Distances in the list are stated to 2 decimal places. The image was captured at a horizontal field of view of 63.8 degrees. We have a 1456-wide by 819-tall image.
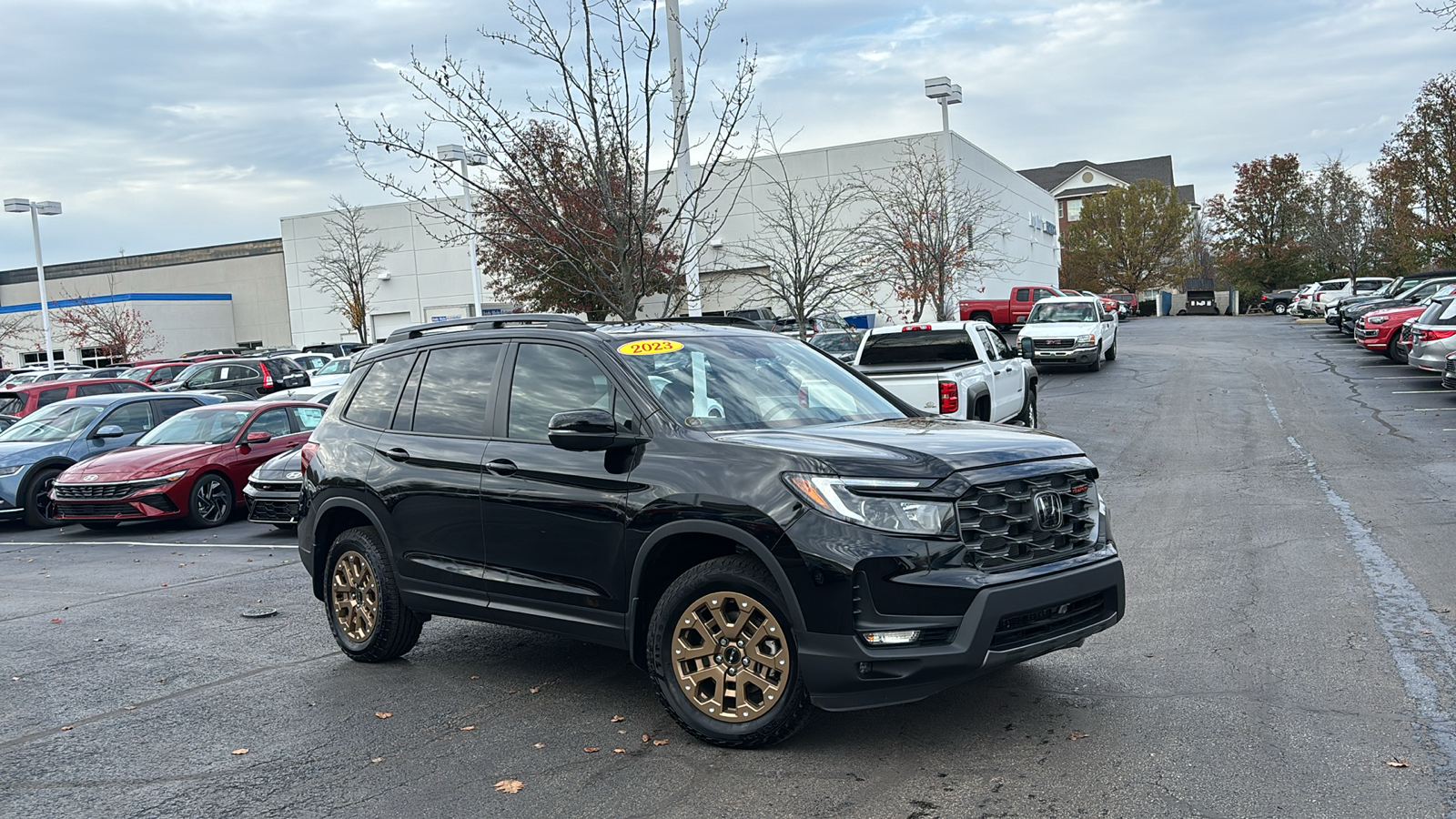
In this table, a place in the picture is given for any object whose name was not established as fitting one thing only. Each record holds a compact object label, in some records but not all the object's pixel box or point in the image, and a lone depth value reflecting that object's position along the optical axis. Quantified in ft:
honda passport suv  15.02
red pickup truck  140.97
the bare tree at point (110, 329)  173.47
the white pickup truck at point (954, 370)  44.70
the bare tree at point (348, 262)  154.71
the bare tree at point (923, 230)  92.48
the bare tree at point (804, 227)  112.98
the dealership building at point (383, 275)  137.90
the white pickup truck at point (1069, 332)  92.38
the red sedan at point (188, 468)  46.80
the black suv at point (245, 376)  89.30
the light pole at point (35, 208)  133.80
